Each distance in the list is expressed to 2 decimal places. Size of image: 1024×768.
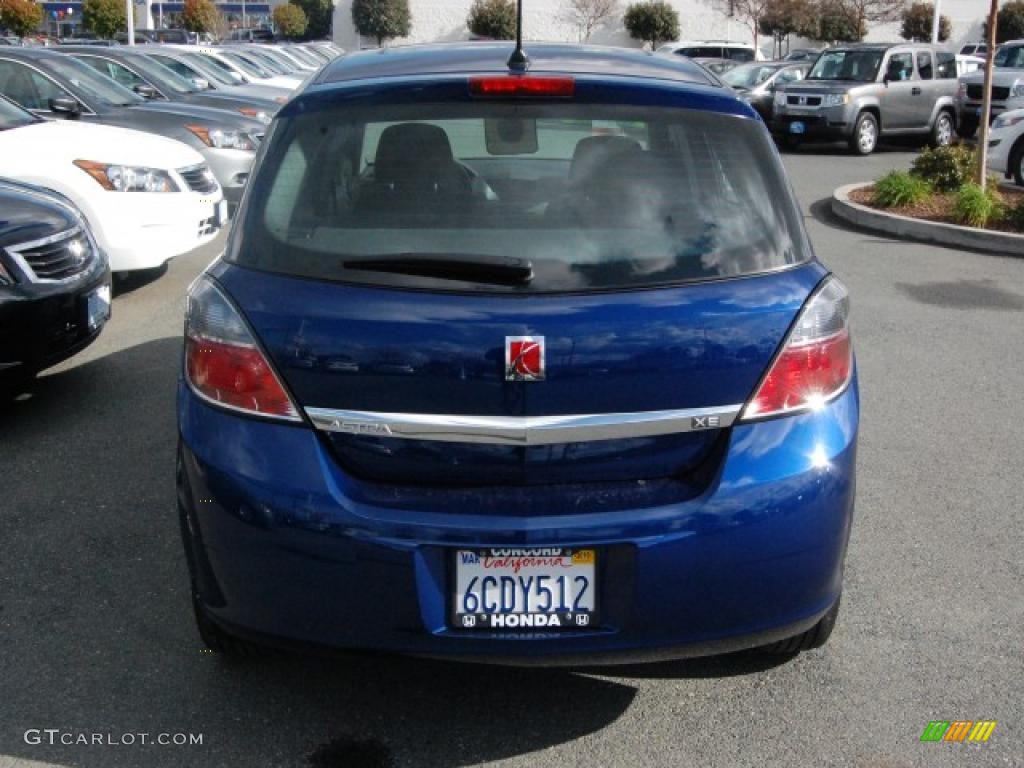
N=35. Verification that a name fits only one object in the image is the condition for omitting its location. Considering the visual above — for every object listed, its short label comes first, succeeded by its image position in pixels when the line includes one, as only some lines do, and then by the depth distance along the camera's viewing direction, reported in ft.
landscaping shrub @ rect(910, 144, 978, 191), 44.29
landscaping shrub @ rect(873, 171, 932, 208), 42.50
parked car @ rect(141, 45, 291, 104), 55.71
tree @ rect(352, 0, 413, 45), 223.71
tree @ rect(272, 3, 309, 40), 247.09
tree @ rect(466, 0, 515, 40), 202.80
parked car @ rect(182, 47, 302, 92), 67.41
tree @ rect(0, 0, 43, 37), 145.38
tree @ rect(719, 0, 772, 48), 192.24
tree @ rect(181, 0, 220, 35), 212.84
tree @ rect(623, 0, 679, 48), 205.16
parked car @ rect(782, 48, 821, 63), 116.97
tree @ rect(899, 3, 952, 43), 191.42
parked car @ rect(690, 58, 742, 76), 96.87
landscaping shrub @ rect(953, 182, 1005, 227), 38.78
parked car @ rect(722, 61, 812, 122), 80.23
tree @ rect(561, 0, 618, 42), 213.46
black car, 18.44
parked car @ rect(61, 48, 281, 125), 47.88
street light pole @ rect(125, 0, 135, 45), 121.60
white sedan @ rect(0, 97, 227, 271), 27.40
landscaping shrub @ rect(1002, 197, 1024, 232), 37.73
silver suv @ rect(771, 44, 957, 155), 69.10
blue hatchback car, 9.52
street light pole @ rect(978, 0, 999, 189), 42.50
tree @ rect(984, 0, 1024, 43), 177.47
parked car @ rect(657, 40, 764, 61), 123.44
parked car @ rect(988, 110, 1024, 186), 46.65
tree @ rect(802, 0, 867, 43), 177.47
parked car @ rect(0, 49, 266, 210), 36.55
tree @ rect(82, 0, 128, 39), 170.09
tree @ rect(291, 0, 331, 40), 263.90
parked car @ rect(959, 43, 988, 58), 168.85
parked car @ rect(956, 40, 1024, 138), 68.95
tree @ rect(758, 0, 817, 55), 181.27
